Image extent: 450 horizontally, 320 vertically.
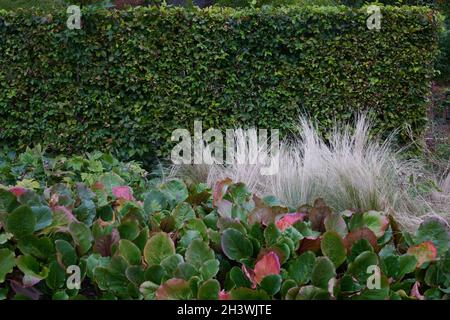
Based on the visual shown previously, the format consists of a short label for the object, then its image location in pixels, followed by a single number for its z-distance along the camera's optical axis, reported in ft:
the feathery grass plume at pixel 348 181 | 13.08
